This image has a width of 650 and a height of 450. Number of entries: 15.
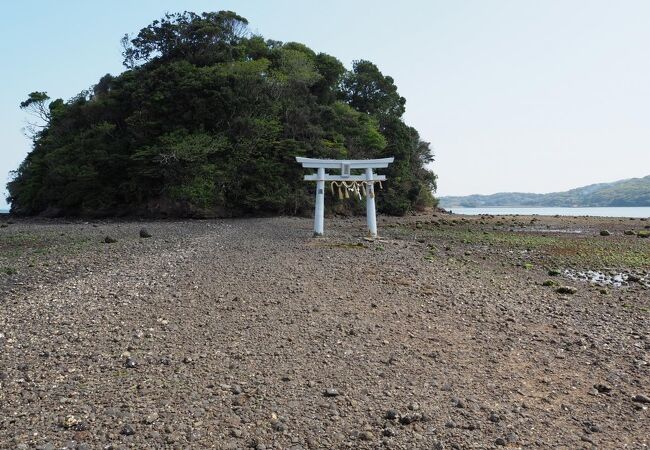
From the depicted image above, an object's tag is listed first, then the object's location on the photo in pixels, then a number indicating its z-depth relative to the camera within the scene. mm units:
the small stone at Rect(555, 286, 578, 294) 11727
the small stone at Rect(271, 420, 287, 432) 4766
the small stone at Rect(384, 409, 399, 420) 5074
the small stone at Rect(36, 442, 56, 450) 4214
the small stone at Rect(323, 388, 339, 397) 5523
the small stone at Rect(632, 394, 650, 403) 5777
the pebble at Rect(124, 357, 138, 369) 6105
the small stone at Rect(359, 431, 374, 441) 4664
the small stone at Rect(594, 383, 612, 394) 6041
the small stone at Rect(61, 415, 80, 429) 4609
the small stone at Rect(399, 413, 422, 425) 5000
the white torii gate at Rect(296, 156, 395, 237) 20359
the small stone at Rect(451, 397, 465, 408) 5421
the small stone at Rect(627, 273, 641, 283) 13684
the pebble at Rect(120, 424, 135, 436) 4547
